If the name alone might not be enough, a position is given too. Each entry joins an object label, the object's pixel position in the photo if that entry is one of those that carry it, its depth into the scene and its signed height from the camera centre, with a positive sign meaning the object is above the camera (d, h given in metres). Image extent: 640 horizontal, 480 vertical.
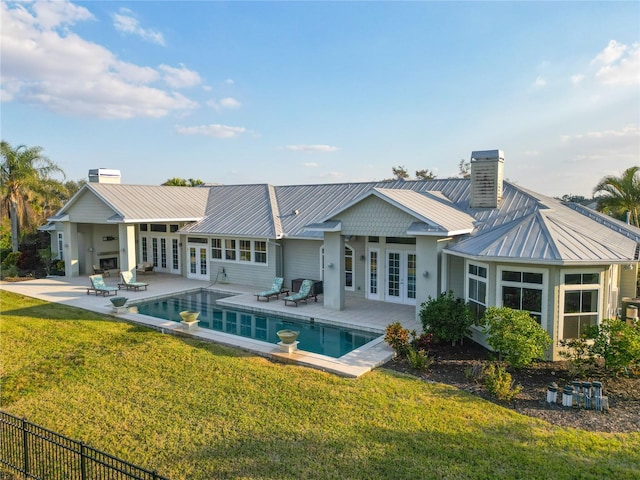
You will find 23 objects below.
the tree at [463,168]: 46.69 +5.33
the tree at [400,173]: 49.16 +5.05
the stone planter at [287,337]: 11.93 -3.29
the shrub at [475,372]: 10.31 -3.84
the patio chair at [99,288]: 19.98 -3.23
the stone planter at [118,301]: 16.36 -3.14
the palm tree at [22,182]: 25.94 +2.19
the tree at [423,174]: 48.56 +4.80
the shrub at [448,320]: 12.58 -3.01
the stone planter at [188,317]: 14.15 -3.25
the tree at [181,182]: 41.00 +3.46
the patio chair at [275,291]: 18.81 -3.27
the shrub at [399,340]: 11.98 -3.40
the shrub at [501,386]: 9.11 -3.61
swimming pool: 13.61 -3.90
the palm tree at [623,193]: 22.23 +1.19
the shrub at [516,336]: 10.00 -2.81
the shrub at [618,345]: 9.59 -2.92
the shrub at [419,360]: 10.98 -3.64
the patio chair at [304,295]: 17.76 -3.25
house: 11.53 -0.89
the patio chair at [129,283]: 20.84 -3.16
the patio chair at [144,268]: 25.07 -2.90
